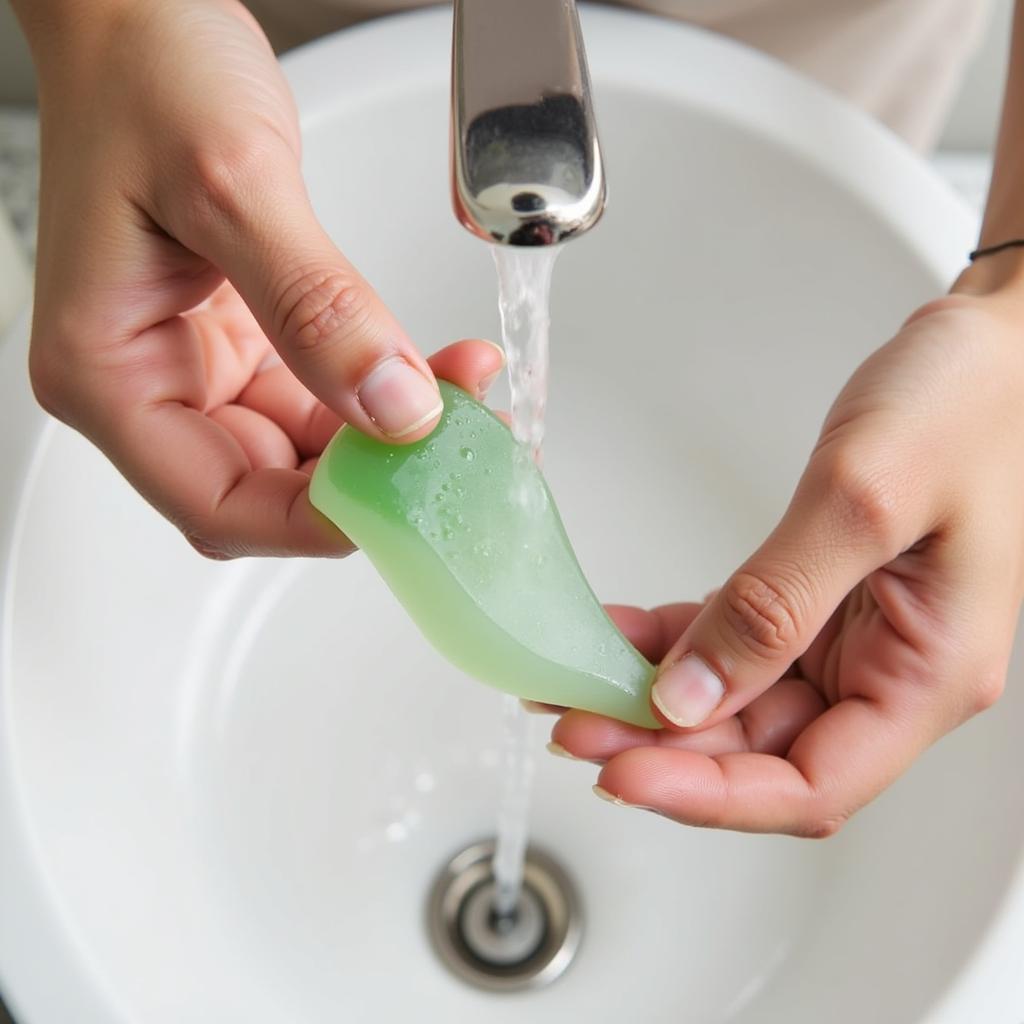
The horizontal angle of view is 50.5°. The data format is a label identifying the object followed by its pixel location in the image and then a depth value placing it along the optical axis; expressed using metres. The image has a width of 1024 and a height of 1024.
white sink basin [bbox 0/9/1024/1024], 0.46
